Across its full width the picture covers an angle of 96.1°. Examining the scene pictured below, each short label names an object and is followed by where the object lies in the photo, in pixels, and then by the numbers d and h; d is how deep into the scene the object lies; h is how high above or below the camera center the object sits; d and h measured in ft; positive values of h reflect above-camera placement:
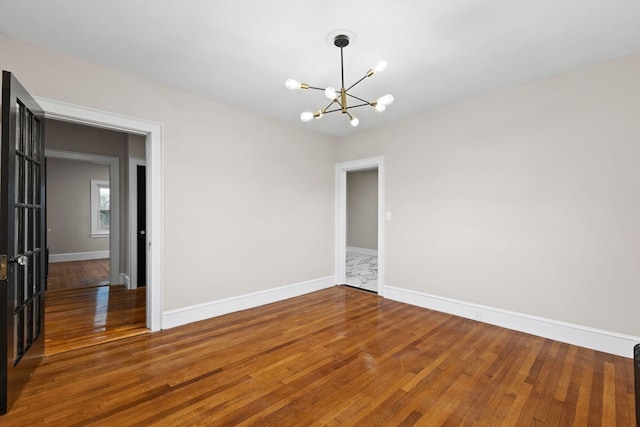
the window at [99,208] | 24.85 +0.31
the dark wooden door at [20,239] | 5.91 -0.65
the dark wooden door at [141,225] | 16.06 -0.74
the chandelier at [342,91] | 6.92 +3.18
